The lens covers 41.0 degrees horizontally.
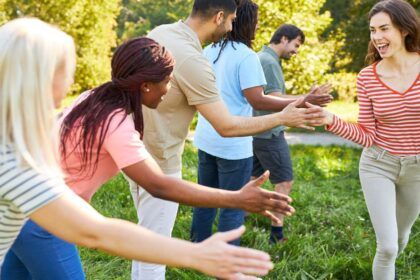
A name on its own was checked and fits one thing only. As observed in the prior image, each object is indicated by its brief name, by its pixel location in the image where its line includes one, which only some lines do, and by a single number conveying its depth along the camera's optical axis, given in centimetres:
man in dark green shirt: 484
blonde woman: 158
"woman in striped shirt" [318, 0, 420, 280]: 351
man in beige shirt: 317
